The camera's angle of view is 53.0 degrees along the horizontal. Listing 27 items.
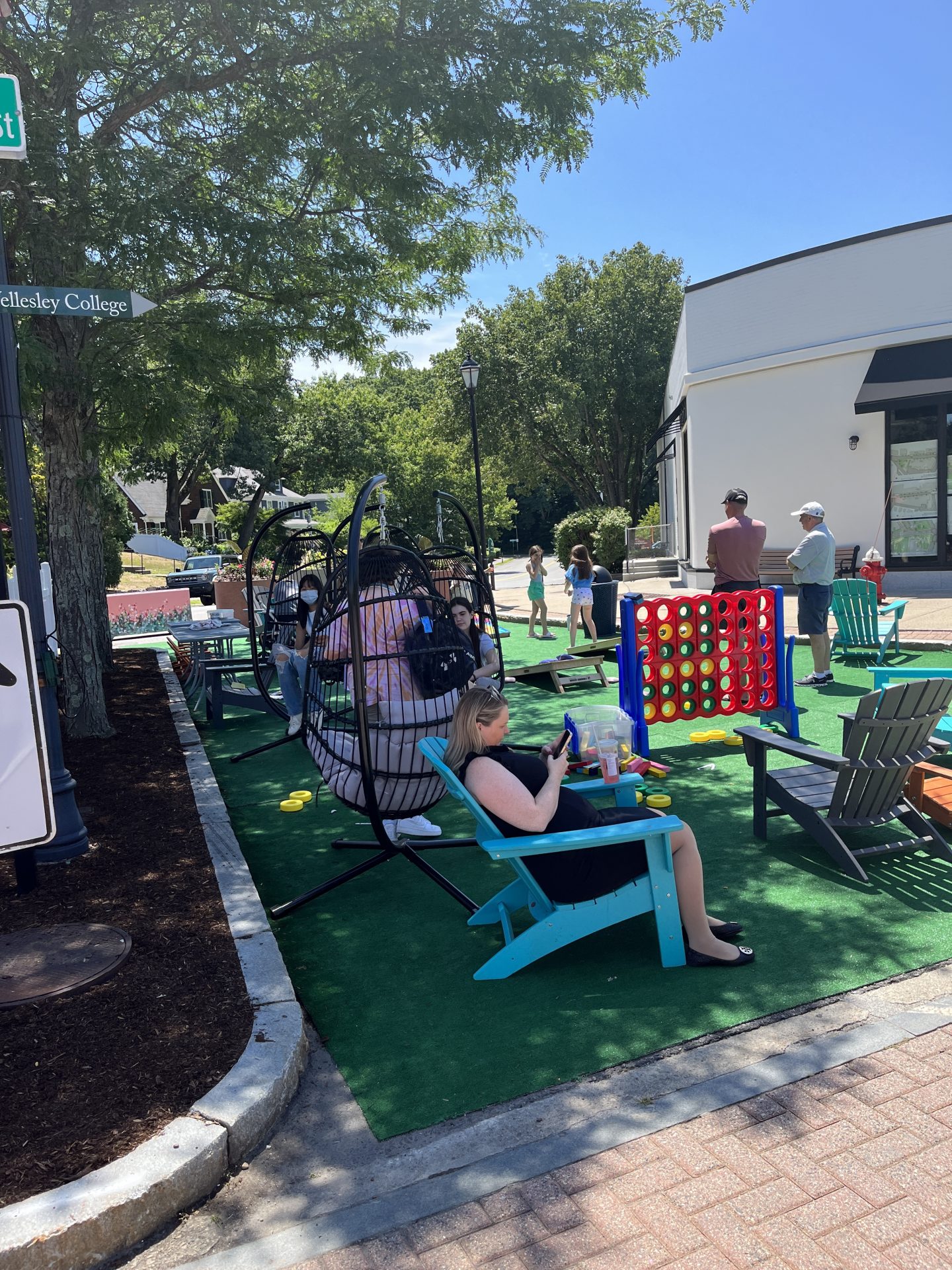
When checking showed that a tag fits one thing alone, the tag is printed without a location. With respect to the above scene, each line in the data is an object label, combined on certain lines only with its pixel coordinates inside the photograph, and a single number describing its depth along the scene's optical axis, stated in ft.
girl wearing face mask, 28.02
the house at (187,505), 173.27
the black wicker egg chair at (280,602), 28.60
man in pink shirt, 28.02
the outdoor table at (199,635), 35.27
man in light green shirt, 30.09
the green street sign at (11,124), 14.70
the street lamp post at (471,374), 57.31
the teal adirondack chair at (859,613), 34.42
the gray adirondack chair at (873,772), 15.05
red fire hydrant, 45.09
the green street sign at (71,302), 15.16
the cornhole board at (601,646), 30.63
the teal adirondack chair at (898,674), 22.97
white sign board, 12.90
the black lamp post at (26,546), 16.12
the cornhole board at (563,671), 30.25
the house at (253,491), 149.34
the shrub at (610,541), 91.50
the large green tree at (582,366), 120.06
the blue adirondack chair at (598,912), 12.67
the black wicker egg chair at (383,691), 15.33
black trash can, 41.91
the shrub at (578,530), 96.22
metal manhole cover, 12.51
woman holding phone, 12.58
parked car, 102.50
